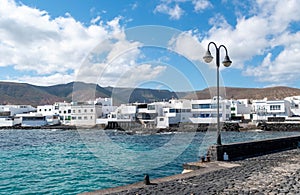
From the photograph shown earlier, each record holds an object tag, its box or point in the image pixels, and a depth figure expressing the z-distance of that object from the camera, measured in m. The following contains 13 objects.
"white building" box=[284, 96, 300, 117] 75.31
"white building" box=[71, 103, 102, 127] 77.25
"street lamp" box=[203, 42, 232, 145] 11.85
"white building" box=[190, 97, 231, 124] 66.56
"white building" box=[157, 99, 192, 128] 65.81
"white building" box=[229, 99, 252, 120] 77.03
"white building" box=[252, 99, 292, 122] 71.19
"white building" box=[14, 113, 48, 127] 82.90
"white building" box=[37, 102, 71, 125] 84.38
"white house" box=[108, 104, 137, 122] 71.00
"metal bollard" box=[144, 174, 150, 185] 8.02
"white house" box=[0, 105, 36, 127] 84.34
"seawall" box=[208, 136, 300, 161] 11.83
